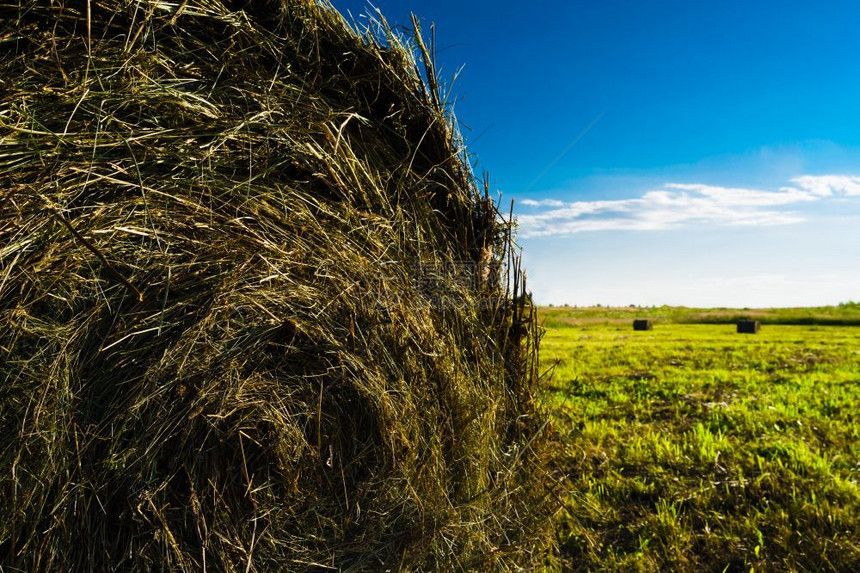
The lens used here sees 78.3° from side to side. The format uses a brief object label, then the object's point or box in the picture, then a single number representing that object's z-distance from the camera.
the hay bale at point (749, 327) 19.89
